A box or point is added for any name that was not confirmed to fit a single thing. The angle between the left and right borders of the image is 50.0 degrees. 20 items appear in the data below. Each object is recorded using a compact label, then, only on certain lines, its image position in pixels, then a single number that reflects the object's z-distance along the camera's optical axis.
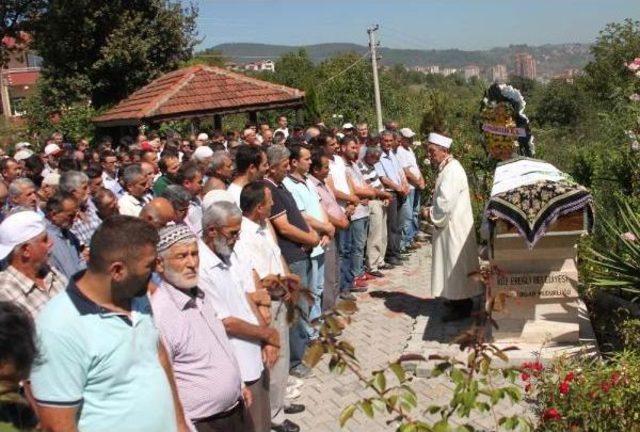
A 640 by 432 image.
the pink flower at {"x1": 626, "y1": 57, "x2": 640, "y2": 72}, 7.54
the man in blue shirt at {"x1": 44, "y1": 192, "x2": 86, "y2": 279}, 4.79
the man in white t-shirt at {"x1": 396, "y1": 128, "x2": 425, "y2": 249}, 10.08
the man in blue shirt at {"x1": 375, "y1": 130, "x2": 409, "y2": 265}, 9.40
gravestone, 5.98
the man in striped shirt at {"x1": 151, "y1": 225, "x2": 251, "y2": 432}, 3.16
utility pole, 24.89
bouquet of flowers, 7.52
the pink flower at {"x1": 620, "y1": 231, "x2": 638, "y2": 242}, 5.79
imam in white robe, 6.86
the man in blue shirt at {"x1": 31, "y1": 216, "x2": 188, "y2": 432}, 2.45
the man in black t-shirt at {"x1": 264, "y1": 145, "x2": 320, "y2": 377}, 5.57
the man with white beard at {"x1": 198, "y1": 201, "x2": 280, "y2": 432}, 3.69
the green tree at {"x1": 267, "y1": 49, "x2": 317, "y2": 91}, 60.49
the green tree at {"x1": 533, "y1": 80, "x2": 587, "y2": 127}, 43.47
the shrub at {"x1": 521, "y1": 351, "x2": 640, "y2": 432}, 3.93
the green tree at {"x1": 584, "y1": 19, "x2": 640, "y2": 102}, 35.75
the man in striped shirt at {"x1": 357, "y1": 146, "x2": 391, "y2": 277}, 8.88
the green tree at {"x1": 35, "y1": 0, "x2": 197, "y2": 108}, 21.88
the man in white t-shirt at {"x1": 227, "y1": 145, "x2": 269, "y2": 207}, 5.50
